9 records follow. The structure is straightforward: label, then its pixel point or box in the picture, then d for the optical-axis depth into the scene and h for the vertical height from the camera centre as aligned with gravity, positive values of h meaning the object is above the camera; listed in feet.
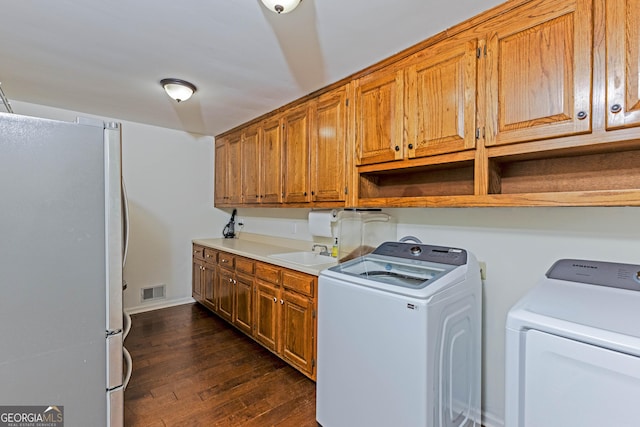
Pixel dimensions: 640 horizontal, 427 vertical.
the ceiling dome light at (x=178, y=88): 7.80 +3.19
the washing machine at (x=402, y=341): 4.46 -2.13
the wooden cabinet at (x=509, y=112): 3.99 +1.65
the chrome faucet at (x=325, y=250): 9.76 -1.28
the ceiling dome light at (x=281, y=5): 4.58 +3.16
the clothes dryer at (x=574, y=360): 2.89 -1.55
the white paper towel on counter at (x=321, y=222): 8.85 -0.33
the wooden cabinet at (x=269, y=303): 7.39 -2.75
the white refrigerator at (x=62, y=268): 3.93 -0.81
